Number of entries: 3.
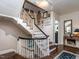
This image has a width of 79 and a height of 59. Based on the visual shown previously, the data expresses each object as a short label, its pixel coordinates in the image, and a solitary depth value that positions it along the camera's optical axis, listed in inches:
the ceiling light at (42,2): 104.5
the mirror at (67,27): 165.9
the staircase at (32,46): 100.0
